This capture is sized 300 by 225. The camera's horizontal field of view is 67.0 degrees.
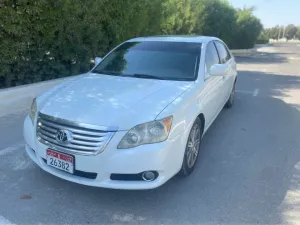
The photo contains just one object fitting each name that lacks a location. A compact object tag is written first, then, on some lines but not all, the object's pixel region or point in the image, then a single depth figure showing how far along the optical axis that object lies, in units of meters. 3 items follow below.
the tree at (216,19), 14.89
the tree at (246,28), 21.97
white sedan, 1.99
